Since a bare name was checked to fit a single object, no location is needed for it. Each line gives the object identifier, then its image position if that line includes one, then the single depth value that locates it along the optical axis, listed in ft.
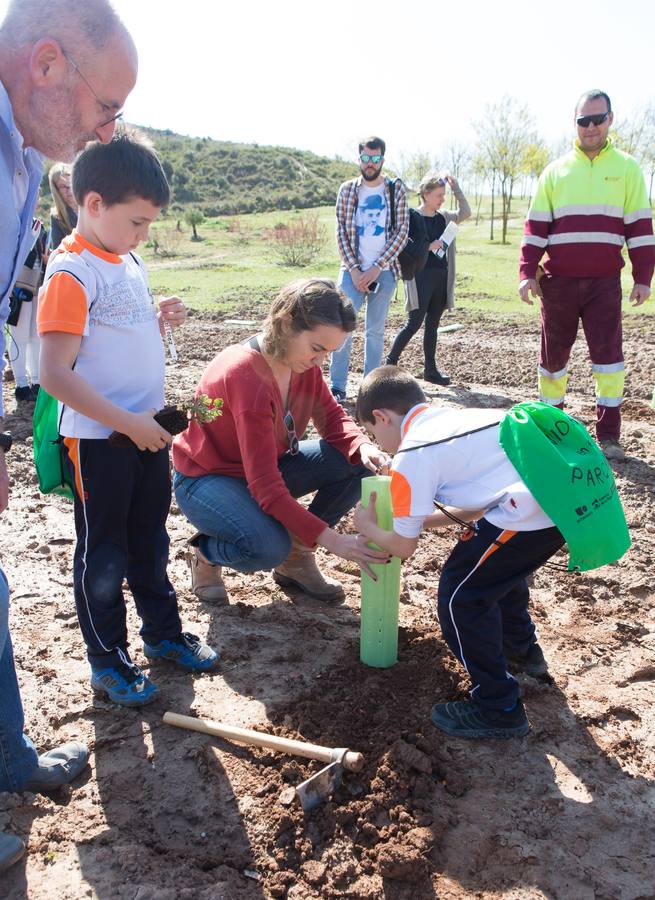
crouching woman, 10.06
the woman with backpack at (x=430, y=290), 24.07
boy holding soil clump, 7.76
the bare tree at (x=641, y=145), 118.83
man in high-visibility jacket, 16.49
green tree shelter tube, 9.25
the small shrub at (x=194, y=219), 114.83
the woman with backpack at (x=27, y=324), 20.33
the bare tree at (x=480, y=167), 121.19
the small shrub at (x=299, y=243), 75.31
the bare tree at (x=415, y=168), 131.23
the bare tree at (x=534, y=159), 117.91
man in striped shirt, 21.67
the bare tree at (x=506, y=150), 116.58
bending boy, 8.23
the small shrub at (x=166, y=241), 94.07
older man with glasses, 5.80
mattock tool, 7.54
